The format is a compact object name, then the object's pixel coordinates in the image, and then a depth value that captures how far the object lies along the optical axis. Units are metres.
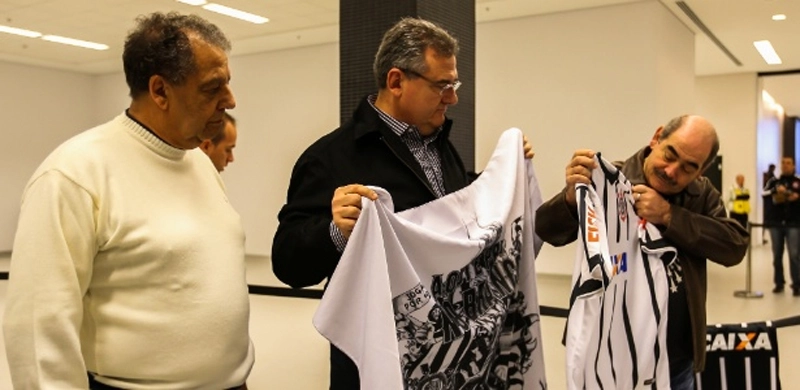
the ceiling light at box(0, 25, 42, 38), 9.86
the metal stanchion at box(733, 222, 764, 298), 7.38
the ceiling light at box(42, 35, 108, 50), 10.49
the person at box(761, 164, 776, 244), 7.91
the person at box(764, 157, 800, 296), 7.66
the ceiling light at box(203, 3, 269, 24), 8.45
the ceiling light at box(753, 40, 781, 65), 10.55
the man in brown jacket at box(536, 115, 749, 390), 1.90
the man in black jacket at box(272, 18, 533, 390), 1.68
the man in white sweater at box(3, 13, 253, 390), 1.31
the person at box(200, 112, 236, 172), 3.19
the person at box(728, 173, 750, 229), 10.24
